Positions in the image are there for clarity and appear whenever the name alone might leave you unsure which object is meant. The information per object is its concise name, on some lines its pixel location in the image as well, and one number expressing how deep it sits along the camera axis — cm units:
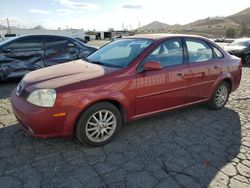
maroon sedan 249
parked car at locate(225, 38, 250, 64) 981
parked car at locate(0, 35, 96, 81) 537
